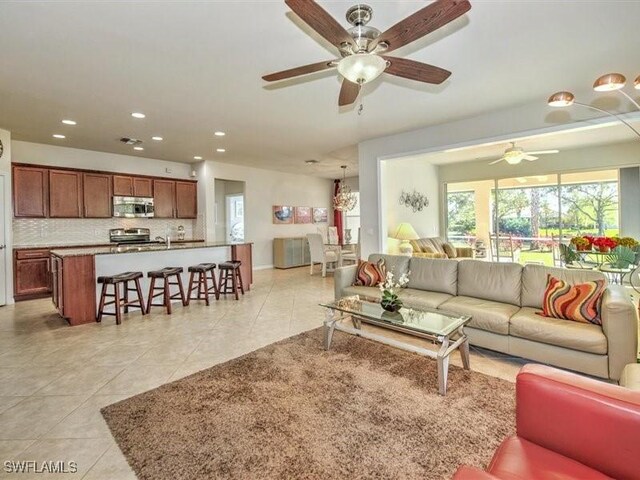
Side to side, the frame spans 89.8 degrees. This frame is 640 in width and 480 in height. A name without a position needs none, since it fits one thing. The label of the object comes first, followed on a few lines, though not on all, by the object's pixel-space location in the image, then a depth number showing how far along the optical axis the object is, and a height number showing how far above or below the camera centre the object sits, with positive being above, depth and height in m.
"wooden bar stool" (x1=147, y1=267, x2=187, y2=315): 4.47 -0.70
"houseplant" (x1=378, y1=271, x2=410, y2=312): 3.00 -0.62
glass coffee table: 2.39 -0.74
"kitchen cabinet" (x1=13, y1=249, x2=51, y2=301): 5.19 -0.57
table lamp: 6.07 -0.01
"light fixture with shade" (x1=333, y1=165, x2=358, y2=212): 8.33 +0.96
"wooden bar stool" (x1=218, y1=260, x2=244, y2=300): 5.27 -0.68
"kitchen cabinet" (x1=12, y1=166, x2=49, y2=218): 5.31 +0.82
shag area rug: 1.68 -1.18
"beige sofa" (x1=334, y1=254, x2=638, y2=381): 2.38 -0.71
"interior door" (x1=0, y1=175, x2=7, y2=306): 4.91 -0.22
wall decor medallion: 7.17 +0.80
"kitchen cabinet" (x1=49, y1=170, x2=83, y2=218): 5.65 +0.81
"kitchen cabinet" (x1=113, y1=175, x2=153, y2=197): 6.38 +1.07
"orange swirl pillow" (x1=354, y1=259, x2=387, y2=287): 4.13 -0.51
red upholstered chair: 1.07 -0.71
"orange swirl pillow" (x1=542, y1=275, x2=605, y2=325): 2.61 -0.58
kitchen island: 4.02 -0.40
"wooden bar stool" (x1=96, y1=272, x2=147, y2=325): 4.08 -0.73
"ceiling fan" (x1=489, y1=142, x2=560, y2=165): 5.51 +1.37
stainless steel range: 6.50 +0.05
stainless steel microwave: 6.42 +0.64
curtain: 10.64 +0.64
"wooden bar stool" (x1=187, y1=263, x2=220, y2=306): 4.93 -0.68
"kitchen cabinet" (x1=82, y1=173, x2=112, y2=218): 6.02 +0.84
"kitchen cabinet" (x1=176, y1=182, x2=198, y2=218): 7.30 +0.88
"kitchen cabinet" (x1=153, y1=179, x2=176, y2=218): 6.95 +0.88
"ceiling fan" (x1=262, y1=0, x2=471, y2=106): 1.62 +1.14
